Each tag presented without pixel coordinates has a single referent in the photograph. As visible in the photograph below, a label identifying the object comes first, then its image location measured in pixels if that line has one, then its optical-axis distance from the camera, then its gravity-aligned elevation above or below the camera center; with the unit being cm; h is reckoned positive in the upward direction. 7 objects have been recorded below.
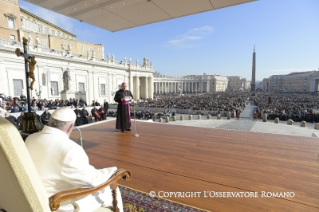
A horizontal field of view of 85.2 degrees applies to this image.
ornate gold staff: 314 -39
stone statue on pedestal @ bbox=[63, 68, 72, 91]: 2002 +159
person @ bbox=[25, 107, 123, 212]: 140 -55
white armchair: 99 -51
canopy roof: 366 +198
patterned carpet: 214 -140
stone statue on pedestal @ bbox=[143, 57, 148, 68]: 4517 +878
